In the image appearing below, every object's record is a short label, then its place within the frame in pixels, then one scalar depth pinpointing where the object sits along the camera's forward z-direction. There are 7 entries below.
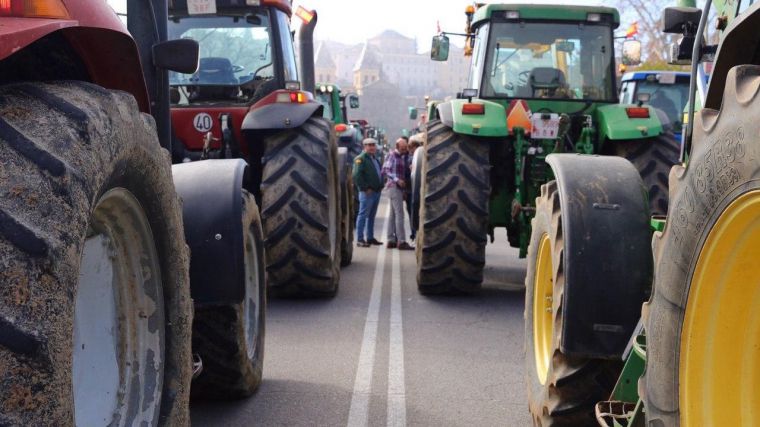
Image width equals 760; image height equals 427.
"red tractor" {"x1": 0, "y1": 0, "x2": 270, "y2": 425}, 1.73
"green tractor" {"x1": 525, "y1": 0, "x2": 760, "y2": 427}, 2.26
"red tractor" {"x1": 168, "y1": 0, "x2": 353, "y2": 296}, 7.73
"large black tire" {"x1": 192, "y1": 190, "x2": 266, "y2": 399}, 4.63
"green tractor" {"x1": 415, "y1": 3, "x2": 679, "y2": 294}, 7.94
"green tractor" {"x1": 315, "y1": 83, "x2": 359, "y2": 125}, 18.16
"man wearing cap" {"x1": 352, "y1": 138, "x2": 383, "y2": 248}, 12.99
